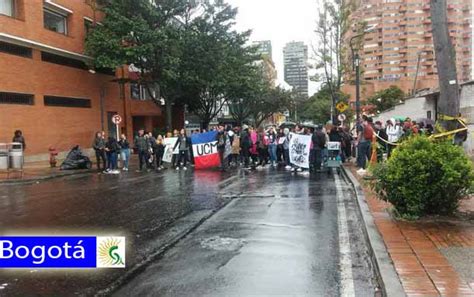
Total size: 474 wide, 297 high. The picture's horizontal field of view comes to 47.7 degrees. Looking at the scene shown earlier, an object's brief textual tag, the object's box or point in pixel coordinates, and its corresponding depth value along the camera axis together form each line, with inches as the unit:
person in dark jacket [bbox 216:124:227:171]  842.2
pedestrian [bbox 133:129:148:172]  892.6
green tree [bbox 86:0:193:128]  1248.8
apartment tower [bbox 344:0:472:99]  3302.2
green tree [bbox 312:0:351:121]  1423.5
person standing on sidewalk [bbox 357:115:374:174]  654.5
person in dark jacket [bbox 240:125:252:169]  841.5
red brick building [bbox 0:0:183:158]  1083.9
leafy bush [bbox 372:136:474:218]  307.9
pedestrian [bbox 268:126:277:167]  851.4
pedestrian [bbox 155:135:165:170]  913.5
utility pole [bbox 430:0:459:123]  352.8
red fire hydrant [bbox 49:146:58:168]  1026.1
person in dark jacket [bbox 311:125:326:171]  709.3
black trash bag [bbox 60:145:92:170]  945.5
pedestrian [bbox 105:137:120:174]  871.1
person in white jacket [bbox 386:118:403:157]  824.1
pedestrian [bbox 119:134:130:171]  926.1
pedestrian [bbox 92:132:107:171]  895.7
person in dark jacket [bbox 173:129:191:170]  890.1
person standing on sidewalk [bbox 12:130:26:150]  962.0
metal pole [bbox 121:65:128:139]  1620.7
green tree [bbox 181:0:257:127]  1357.0
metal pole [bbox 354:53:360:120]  1011.8
